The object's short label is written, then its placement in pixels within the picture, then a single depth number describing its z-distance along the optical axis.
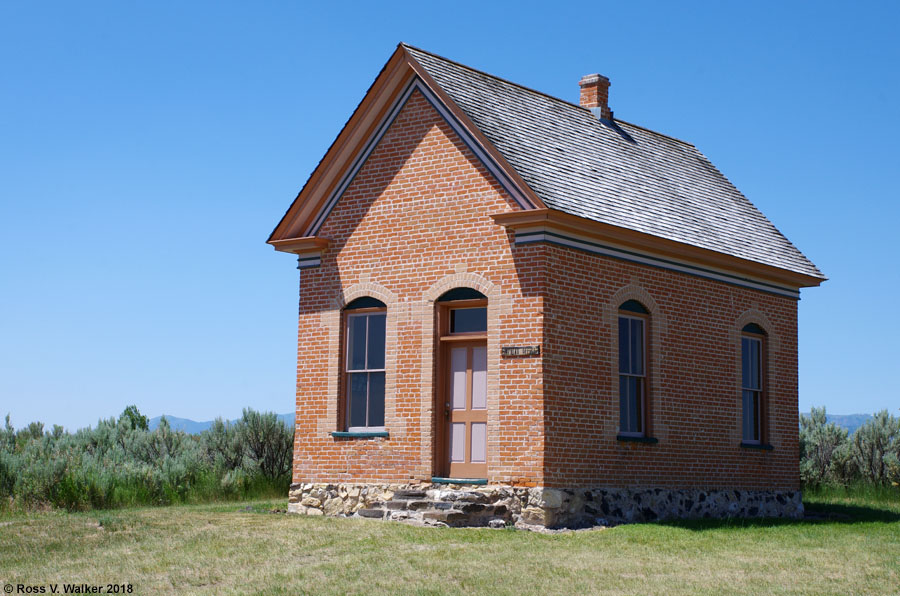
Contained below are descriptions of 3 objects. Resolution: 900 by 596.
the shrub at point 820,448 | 29.06
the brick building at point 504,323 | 17.44
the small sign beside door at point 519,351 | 17.14
